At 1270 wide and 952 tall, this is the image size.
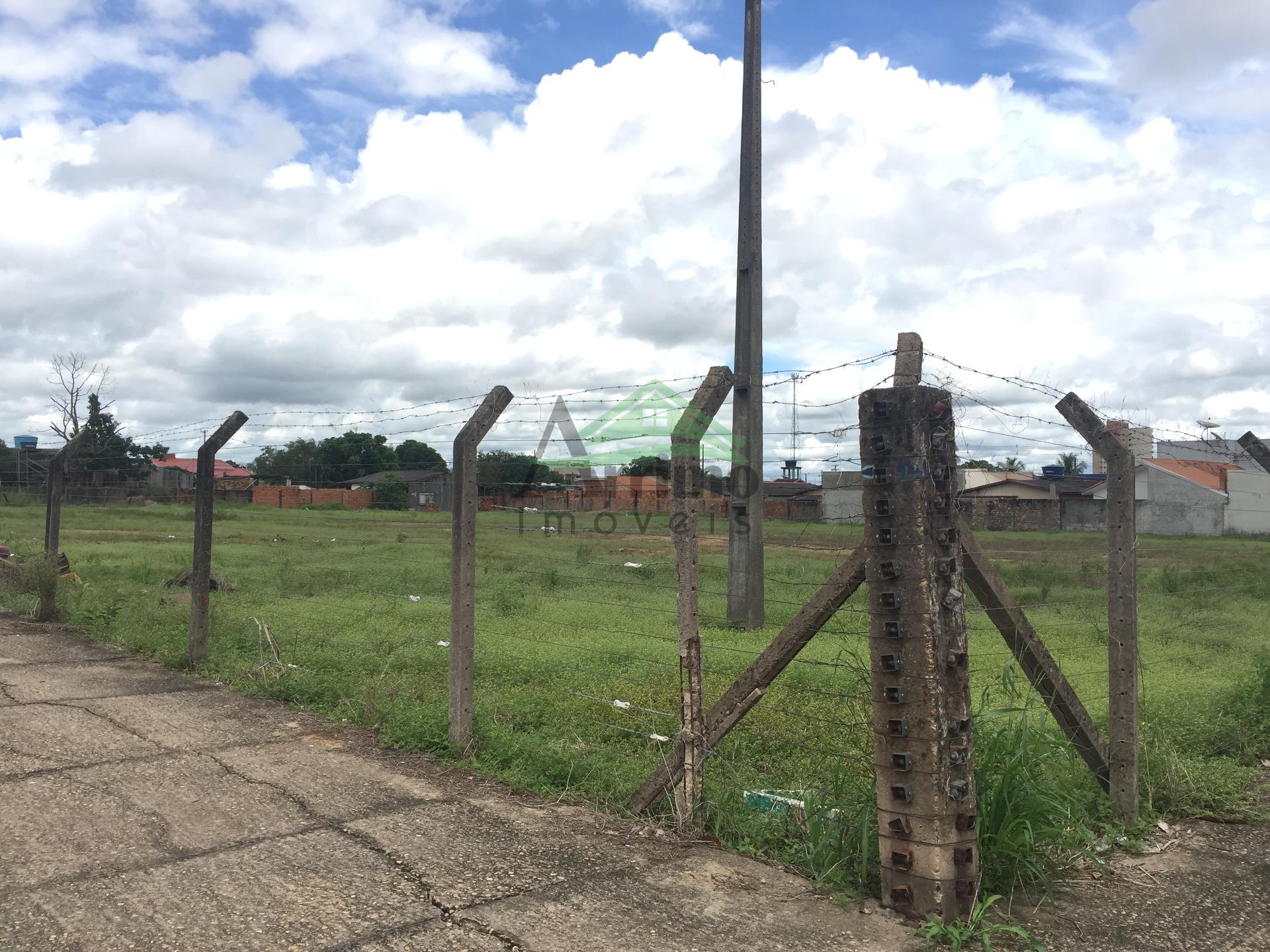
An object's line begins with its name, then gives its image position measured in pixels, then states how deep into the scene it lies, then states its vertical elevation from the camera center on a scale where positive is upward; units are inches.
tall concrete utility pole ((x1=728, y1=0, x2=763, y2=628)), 457.1 +53.6
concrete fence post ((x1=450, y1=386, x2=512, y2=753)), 216.5 -18.3
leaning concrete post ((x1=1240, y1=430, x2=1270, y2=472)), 243.8 +15.6
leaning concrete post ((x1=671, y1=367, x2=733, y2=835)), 167.2 -15.6
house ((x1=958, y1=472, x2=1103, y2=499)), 1614.2 +34.8
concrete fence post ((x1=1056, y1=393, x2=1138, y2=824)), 177.8 -20.9
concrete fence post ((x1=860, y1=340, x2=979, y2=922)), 136.9 -22.0
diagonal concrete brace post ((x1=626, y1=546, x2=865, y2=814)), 153.6 -27.7
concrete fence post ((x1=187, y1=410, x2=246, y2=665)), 314.7 -12.7
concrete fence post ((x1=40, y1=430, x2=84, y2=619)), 422.6 +1.3
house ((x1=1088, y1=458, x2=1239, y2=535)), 1868.8 +14.4
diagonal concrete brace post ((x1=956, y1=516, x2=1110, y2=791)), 156.9 -25.8
